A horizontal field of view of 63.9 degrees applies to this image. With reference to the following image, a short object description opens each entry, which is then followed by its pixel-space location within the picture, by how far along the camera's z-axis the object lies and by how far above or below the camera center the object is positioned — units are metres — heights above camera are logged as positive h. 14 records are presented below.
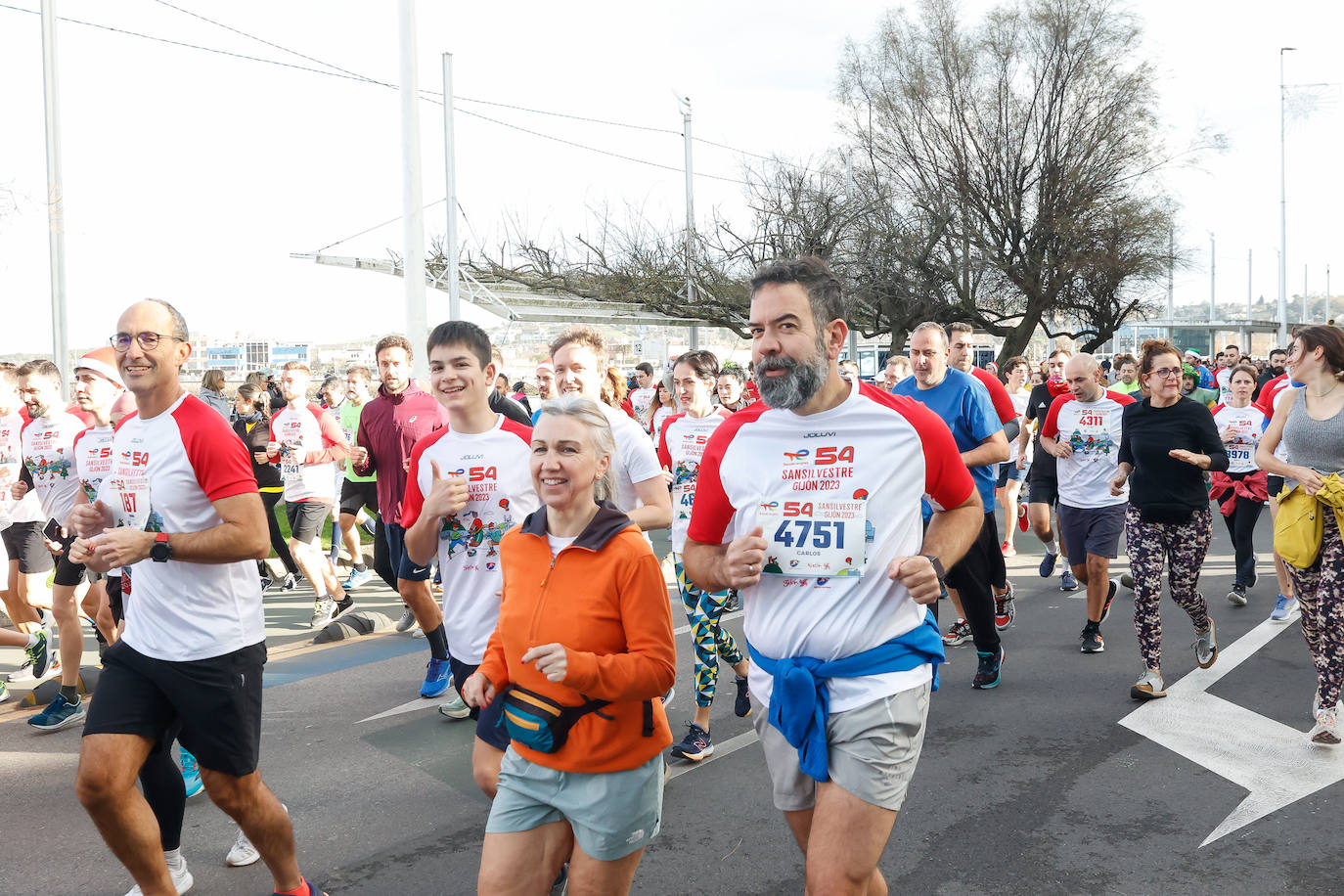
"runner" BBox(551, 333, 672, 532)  4.26 -0.21
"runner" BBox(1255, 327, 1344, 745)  5.18 -0.40
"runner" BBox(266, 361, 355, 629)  8.73 -0.64
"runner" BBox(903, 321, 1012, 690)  6.21 -0.20
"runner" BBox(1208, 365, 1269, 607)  8.74 -0.75
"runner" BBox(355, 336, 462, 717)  6.66 -0.23
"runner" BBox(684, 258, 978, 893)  2.69 -0.44
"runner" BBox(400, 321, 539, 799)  3.76 -0.33
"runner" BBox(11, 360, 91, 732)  6.60 -0.30
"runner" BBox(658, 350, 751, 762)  5.23 -0.72
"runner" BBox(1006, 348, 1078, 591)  8.63 -0.89
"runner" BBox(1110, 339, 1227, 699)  6.09 -0.66
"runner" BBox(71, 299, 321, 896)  3.29 -0.65
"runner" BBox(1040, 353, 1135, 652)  7.18 -0.58
